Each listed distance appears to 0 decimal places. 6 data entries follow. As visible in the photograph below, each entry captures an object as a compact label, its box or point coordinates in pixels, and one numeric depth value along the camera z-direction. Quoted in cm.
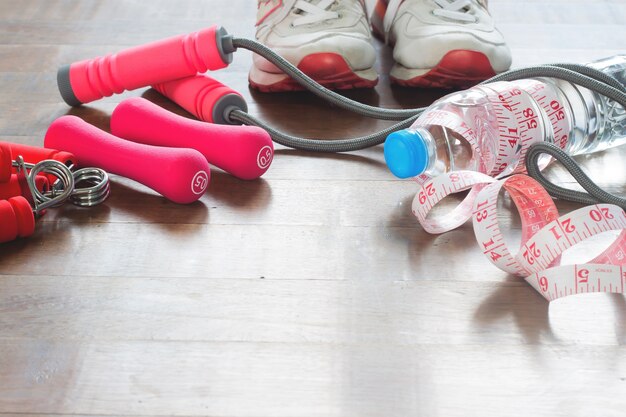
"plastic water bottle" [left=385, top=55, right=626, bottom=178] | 96
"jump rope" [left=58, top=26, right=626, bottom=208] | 105
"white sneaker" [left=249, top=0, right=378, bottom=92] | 113
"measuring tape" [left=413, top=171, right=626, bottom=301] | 89
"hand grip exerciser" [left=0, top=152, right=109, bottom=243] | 93
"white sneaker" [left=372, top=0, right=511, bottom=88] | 113
